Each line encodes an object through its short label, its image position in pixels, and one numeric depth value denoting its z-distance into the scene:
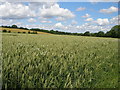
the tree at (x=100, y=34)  73.12
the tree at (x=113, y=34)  63.53
